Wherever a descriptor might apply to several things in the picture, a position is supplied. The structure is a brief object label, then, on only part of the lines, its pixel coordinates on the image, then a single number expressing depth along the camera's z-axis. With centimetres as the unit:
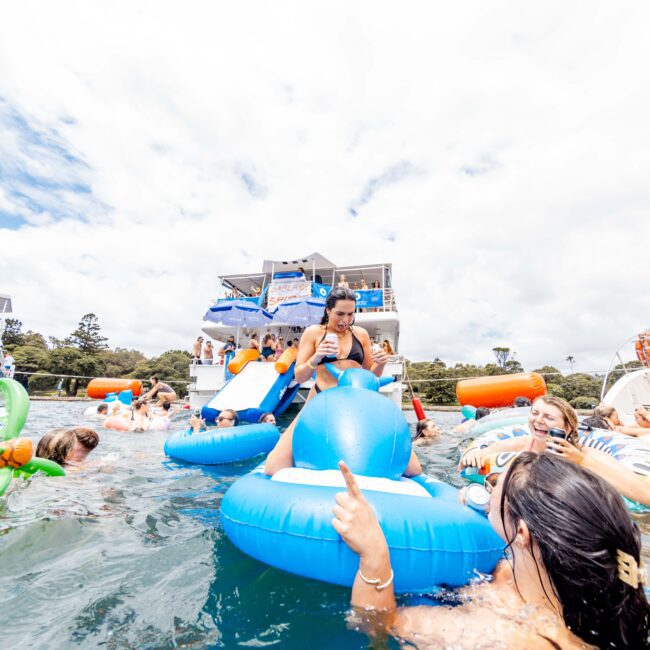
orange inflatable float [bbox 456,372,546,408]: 1065
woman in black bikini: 307
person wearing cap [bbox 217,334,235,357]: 1241
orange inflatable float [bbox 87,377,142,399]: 1644
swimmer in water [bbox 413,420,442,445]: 714
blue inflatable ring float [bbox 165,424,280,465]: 466
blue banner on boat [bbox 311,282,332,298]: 1468
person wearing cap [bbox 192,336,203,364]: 1231
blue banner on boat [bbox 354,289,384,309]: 1339
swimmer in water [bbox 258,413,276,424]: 769
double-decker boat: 897
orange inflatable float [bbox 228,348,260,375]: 1005
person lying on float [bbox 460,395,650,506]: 234
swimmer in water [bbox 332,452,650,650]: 102
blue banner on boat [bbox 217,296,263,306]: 1461
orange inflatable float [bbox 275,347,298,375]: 920
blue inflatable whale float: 165
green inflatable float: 256
